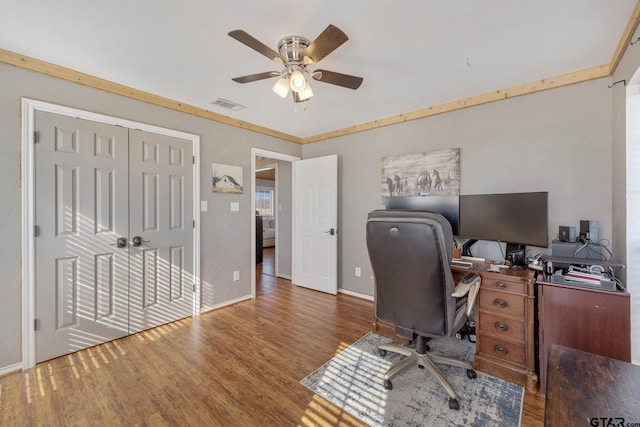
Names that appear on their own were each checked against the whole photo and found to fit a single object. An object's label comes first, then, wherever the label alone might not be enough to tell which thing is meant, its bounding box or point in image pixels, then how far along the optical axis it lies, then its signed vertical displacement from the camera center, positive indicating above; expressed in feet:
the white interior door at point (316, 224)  12.56 -0.51
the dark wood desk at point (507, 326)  6.05 -2.73
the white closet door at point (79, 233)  7.00 -0.58
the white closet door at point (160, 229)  8.61 -0.54
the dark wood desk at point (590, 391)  2.27 -1.73
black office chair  5.13 -1.35
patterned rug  5.17 -3.99
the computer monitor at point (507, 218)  6.86 -0.12
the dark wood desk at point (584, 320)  5.18 -2.22
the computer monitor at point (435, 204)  8.63 +0.32
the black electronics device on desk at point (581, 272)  5.40 -1.31
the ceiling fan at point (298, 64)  5.17 +3.22
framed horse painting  9.55 +1.55
